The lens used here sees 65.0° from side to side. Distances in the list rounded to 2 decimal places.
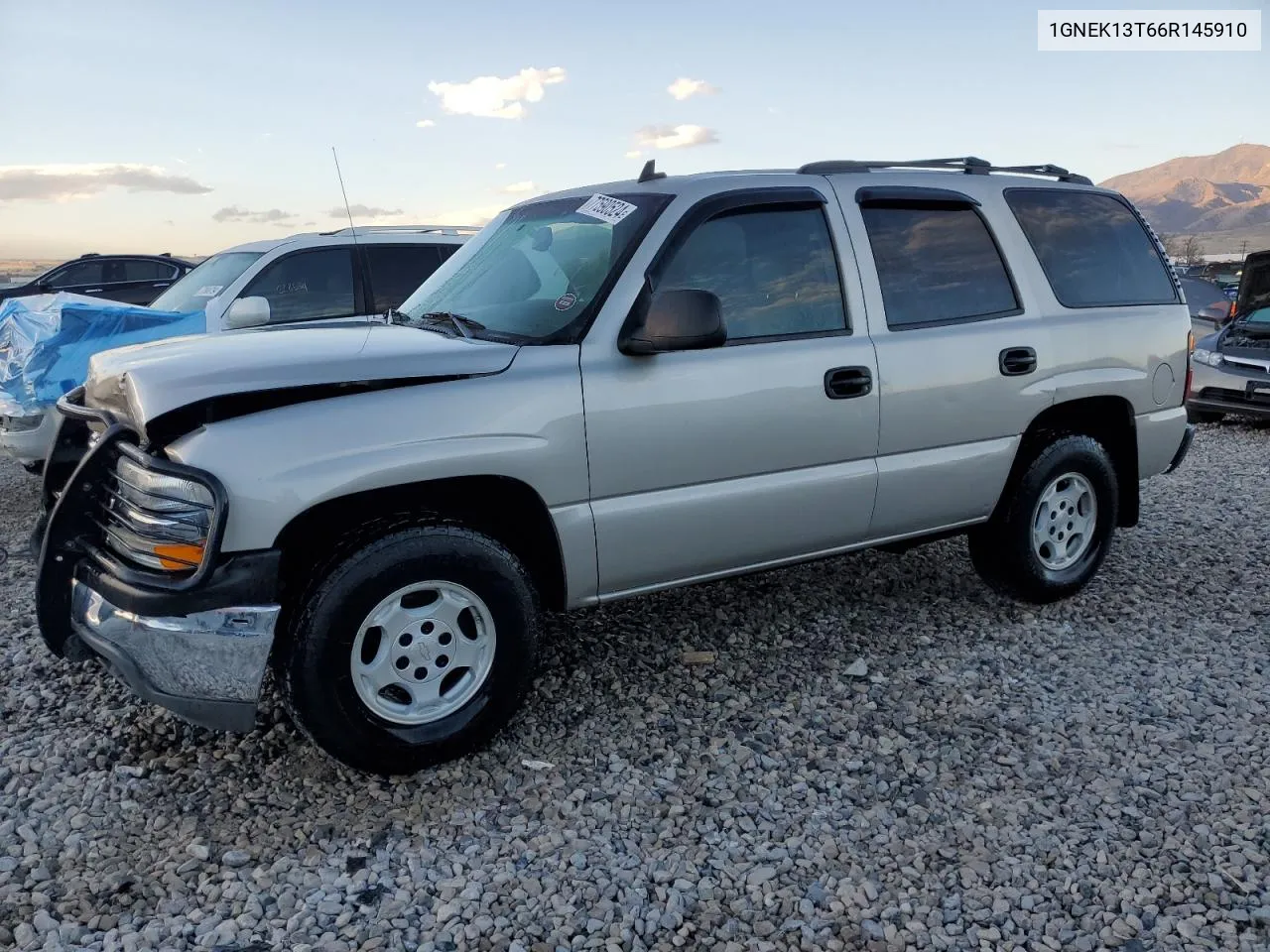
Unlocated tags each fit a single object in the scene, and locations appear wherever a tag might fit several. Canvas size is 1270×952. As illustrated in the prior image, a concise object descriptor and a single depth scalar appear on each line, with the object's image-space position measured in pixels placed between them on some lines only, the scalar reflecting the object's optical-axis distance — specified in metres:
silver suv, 2.88
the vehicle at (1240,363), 9.81
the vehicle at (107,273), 13.39
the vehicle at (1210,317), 11.35
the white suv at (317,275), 6.88
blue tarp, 6.05
